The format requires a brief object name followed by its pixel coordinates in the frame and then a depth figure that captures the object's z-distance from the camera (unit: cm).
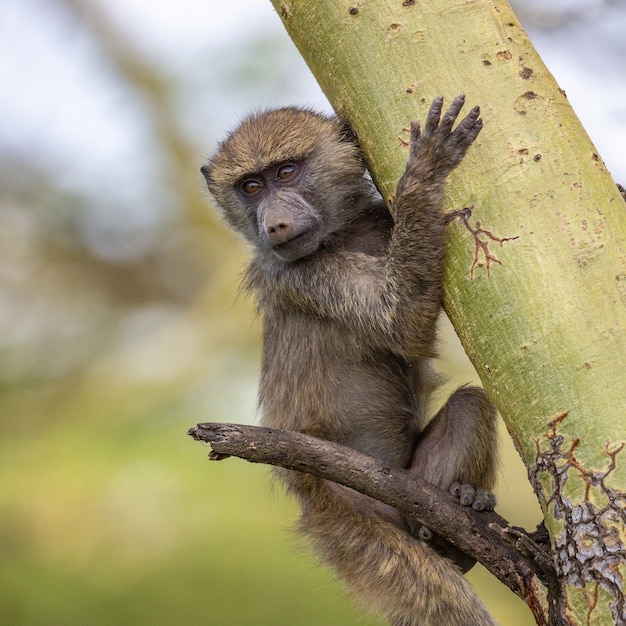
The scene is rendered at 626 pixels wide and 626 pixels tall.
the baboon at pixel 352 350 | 807
